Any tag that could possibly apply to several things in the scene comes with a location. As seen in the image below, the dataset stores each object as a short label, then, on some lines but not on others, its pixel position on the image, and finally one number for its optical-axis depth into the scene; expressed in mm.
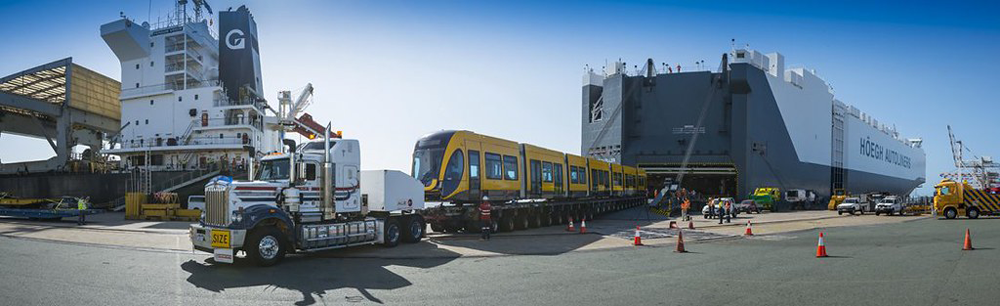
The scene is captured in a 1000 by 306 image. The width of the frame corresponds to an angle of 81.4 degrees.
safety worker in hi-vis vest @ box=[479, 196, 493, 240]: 17547
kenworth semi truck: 11625
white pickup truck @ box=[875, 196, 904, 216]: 35406
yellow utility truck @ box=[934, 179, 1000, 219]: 30688
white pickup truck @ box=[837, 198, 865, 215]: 37219
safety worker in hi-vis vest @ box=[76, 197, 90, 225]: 24156
